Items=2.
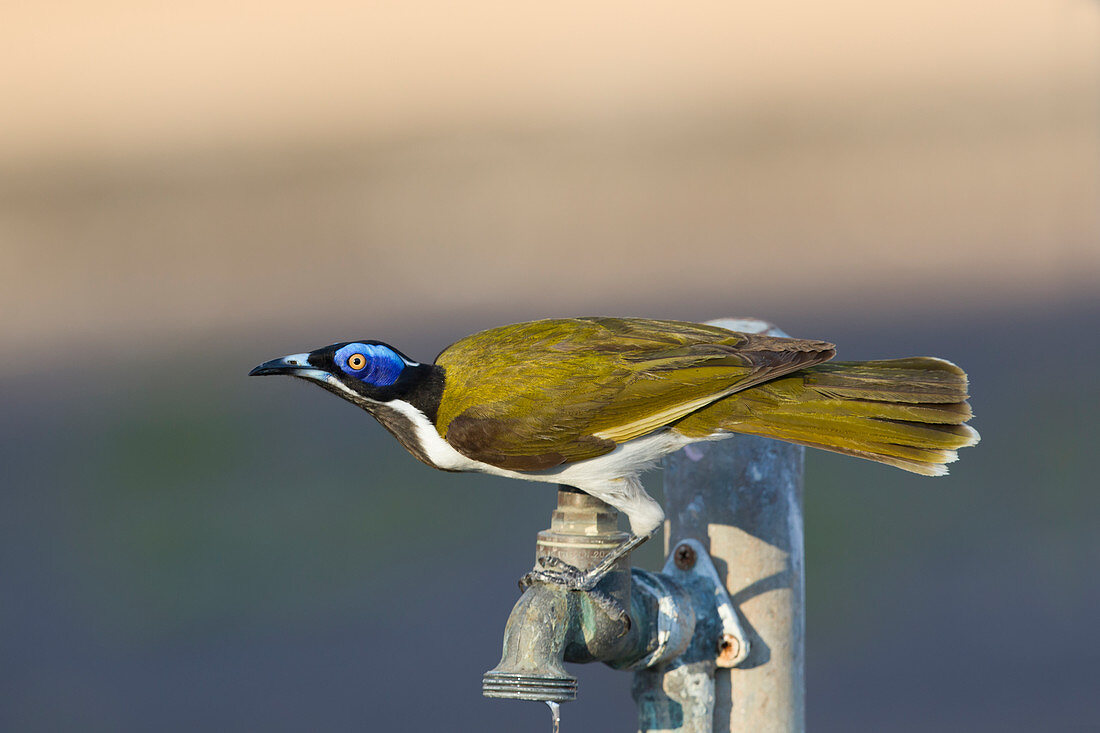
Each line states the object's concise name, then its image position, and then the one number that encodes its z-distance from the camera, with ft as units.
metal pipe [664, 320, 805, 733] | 22.86
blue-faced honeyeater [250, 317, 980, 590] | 22.34
